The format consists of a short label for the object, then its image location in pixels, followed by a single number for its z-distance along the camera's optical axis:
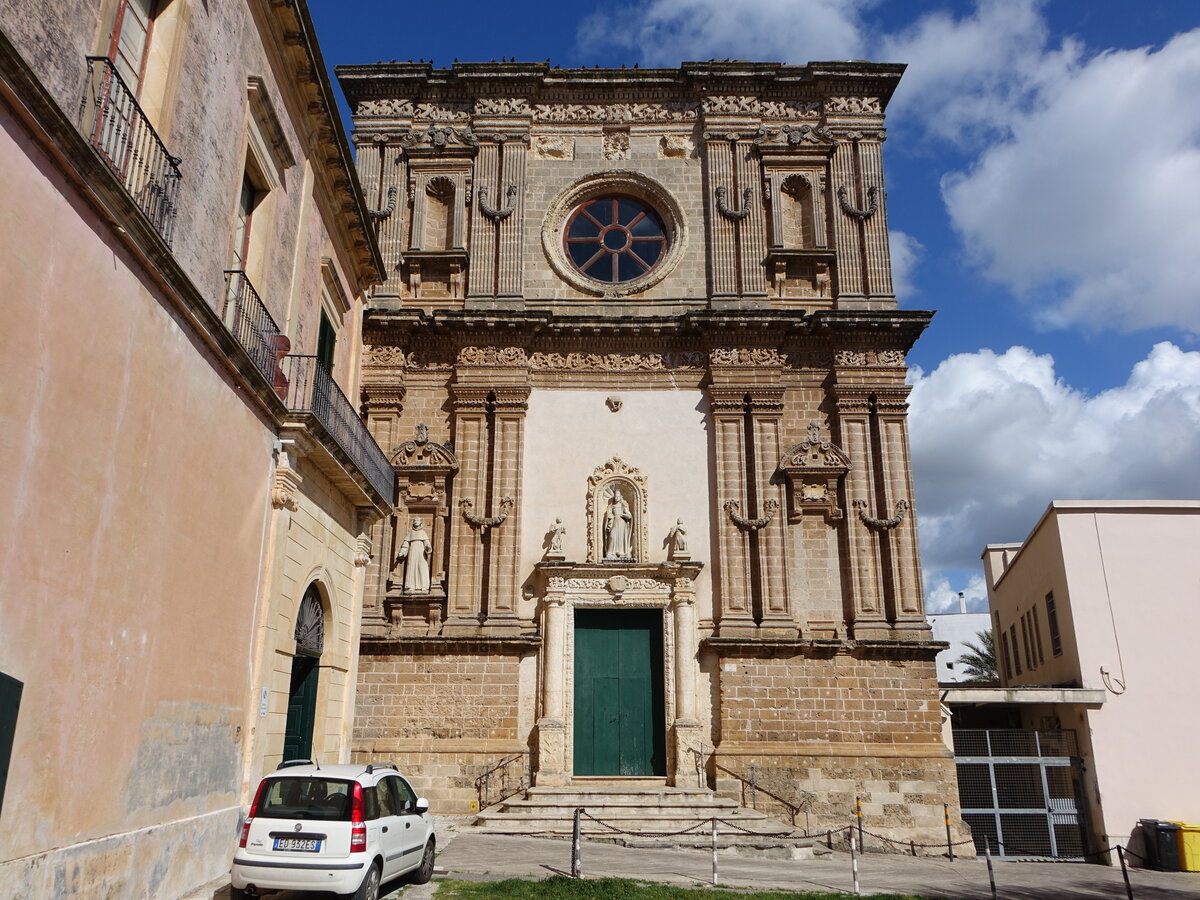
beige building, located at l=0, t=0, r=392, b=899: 6.53
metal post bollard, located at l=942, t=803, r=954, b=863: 15.64
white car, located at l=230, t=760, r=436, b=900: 8.12
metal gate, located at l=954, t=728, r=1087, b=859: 17.17
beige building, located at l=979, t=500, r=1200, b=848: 17.05
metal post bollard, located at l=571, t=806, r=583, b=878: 10.74
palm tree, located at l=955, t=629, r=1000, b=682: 36.91
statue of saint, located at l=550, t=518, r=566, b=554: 18.47
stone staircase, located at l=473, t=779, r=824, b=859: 14.33
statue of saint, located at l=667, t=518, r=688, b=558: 18.41
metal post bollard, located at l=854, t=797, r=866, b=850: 16.20
